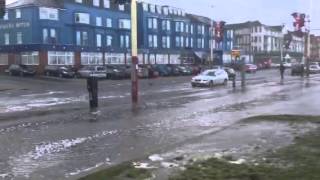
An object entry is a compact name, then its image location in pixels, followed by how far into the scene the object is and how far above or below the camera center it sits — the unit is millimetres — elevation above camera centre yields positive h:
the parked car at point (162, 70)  56714 -679
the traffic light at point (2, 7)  19453 +2671
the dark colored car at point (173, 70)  58758 -797
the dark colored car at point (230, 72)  44778 -924
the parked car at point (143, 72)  50906 -848
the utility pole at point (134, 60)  19296 +217
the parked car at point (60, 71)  49567 -549
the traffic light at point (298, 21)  53092 +4908
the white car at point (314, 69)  64420 -1113
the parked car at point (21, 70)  50549 -348
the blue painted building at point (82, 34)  53716 +4342
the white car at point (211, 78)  33684 -1168
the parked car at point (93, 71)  48095 -608
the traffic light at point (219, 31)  66164 +4889
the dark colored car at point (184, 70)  60529 -919
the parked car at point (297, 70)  56706 -1054
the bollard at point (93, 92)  17866 -1081
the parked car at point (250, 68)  68319 -906
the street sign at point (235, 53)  63674 +1445
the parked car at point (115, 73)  49790 -863
